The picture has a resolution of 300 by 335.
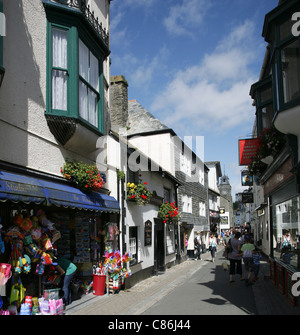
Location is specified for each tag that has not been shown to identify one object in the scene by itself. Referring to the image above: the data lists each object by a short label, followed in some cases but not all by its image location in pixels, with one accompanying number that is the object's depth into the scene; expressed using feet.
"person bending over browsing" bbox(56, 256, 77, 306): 28.12
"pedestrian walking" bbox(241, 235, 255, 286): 40.78
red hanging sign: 47.96
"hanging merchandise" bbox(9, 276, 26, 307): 21.31
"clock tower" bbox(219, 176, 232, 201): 277.44
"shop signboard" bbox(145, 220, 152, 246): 48.20
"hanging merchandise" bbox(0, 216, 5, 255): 19.61
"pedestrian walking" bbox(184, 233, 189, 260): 78.20
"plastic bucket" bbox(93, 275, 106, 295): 33.50
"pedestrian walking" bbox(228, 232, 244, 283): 41.70
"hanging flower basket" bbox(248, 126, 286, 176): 35.99
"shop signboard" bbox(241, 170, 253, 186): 92.90
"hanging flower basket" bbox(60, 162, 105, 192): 28.63
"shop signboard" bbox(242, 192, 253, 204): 111.05
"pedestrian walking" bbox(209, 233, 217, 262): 70.74
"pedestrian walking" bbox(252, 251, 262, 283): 40.24
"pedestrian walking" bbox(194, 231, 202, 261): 74.49
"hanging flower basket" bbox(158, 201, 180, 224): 55.11
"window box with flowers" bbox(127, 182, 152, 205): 41.47
